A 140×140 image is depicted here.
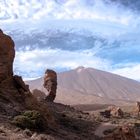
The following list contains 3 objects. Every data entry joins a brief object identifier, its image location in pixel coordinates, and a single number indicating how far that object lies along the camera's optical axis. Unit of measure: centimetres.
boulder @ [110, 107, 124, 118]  3100
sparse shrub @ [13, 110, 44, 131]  1402
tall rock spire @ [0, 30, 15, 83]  1788
